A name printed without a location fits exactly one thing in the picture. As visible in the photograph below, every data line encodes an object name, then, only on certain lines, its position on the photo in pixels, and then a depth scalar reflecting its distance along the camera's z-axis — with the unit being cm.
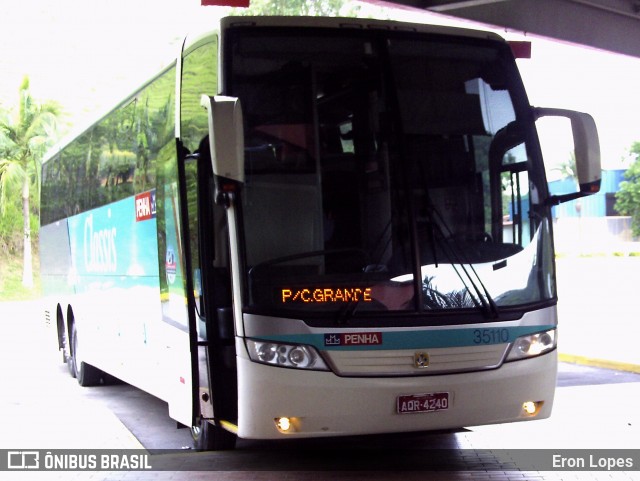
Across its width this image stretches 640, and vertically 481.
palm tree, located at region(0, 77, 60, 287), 4266
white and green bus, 687
